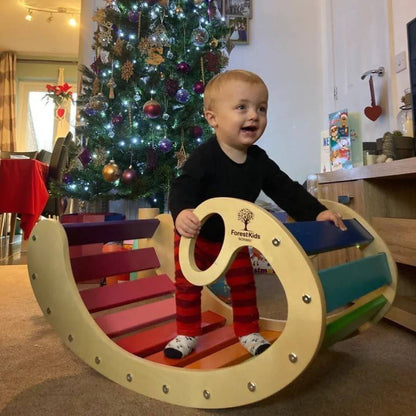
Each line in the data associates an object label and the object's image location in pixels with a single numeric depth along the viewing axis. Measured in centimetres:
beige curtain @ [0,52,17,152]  400
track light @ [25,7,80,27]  333
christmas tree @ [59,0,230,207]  145
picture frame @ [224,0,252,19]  217
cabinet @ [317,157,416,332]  84
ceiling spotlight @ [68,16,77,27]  349
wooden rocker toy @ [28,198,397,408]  45
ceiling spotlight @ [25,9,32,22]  336
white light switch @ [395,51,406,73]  149
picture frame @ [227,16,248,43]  210
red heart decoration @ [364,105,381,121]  165
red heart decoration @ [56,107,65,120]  409
